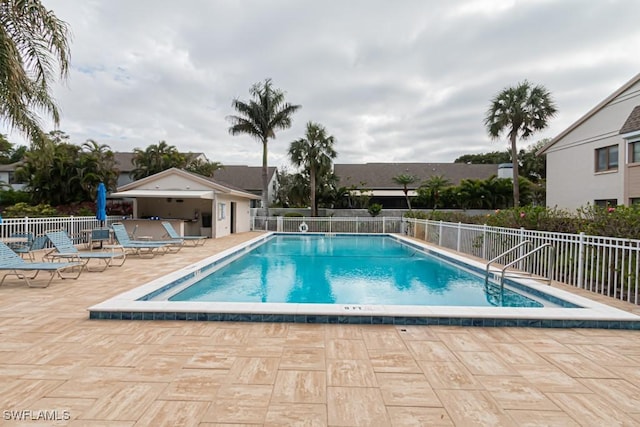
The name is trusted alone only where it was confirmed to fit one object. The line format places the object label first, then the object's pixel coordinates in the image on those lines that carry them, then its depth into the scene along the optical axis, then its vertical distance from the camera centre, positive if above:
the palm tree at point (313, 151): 26.45 +4.77
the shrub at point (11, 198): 29.27 +0.79
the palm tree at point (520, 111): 23.89 +7.43
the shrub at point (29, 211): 23.25 -0.22
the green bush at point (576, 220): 6.49 -0.08
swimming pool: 4.61 -1.37
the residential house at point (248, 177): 39.84 +4.13
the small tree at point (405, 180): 31.14 +3.11
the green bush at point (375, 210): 28.02 +0.31
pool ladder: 7.44 -1.30
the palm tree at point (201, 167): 31.84 +4.09
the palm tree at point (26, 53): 7.74 +3.75
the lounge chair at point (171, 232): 13.67 -0.90
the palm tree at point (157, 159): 30.36 +4.58
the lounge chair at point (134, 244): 10.70 -1.08
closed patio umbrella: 13.07 +0.22
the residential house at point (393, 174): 34.62 +4.44
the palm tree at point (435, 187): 31.20 +2.53
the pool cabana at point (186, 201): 17.84 +0.55
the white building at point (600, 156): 15.46 +3.34
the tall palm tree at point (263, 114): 26.19 +7.47
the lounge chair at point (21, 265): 6.50 -1.11
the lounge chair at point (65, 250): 8.05 -1.00
